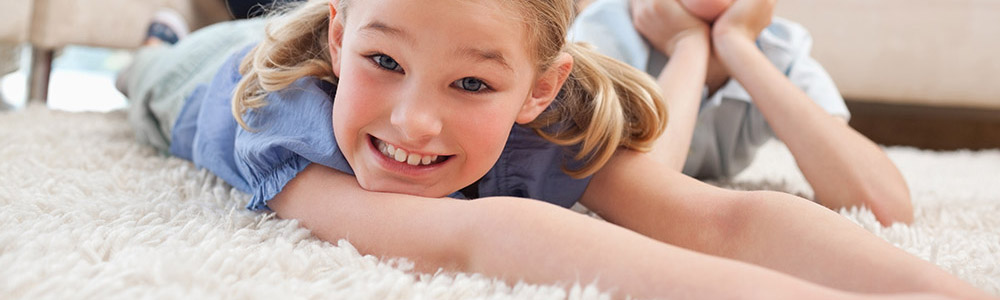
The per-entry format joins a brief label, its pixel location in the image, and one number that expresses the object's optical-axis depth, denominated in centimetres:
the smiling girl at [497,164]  45
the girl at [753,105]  85
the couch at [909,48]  164
